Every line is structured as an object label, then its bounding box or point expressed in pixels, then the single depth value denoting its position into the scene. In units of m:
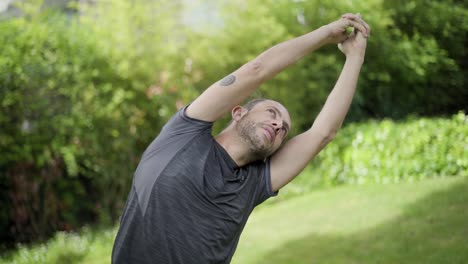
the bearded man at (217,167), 2.13
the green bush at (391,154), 8.19
